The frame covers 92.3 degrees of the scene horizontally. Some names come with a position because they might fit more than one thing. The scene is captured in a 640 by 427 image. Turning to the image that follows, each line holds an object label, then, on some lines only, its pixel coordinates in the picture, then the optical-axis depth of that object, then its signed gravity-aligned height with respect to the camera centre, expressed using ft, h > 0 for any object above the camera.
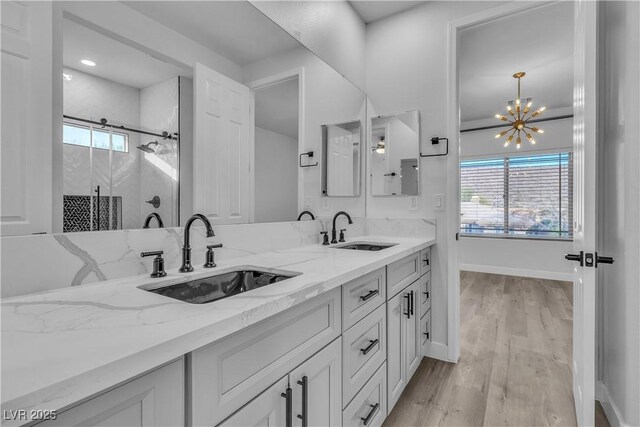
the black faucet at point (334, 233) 6.81 -0.42
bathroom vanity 1.51 -0.91
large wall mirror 3.08 +1.28
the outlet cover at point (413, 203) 7.89 +0.29
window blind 15.61 +0.98
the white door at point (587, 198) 4.05 +0.23
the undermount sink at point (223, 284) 3.40 -0.85
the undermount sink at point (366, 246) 6.74 -0.71
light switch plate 7.47 +0.30
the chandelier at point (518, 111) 11.91 +4.44
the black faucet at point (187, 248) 3.68 -0.41
